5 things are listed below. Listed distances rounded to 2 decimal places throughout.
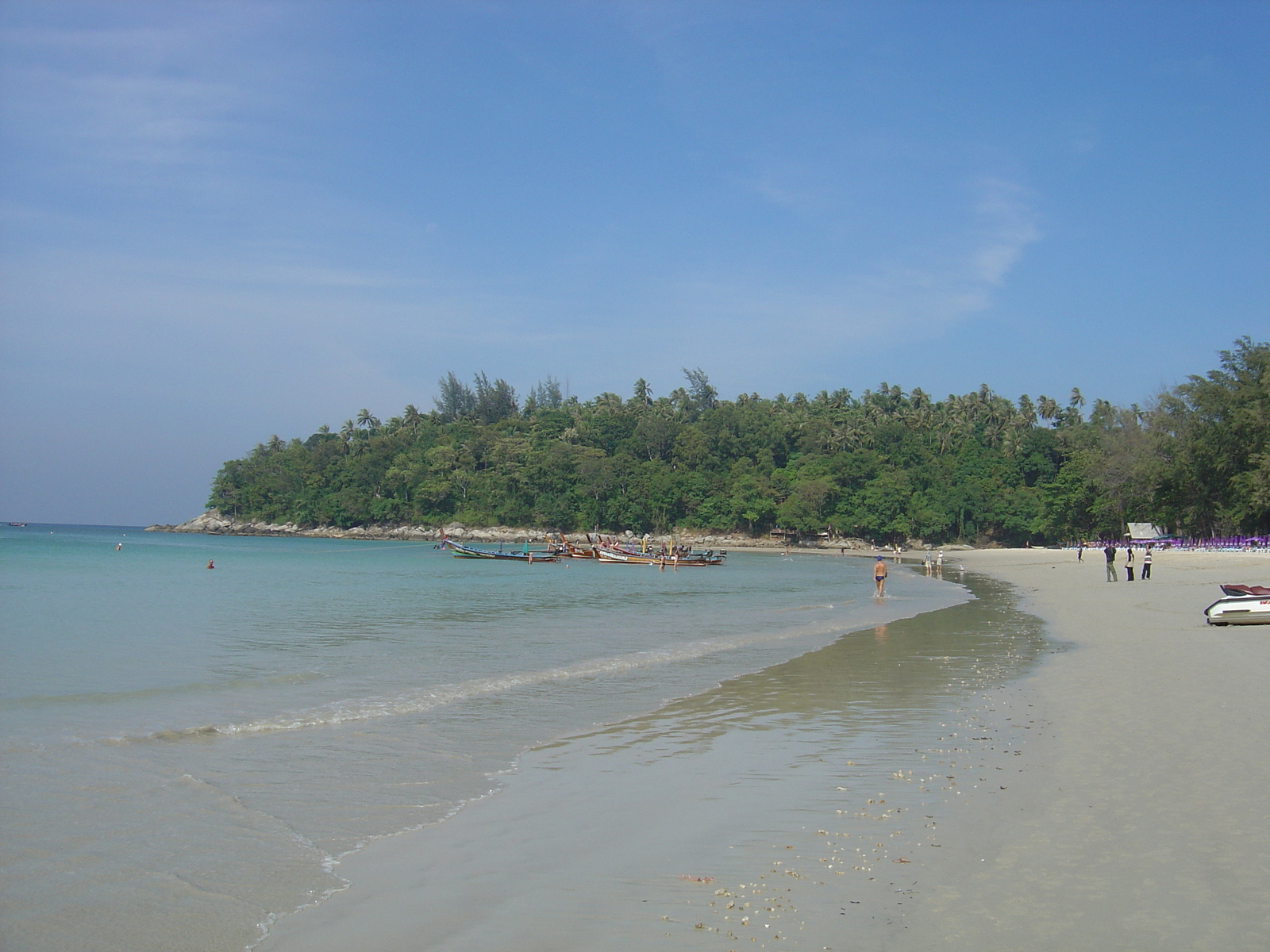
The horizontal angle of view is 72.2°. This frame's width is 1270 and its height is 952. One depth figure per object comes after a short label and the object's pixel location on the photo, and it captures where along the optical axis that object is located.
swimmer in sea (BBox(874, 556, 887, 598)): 30.88
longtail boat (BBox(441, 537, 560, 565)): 69.28
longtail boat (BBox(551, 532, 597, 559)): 74.94
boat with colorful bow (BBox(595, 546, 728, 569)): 63.79
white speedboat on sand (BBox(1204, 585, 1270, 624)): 17.11
